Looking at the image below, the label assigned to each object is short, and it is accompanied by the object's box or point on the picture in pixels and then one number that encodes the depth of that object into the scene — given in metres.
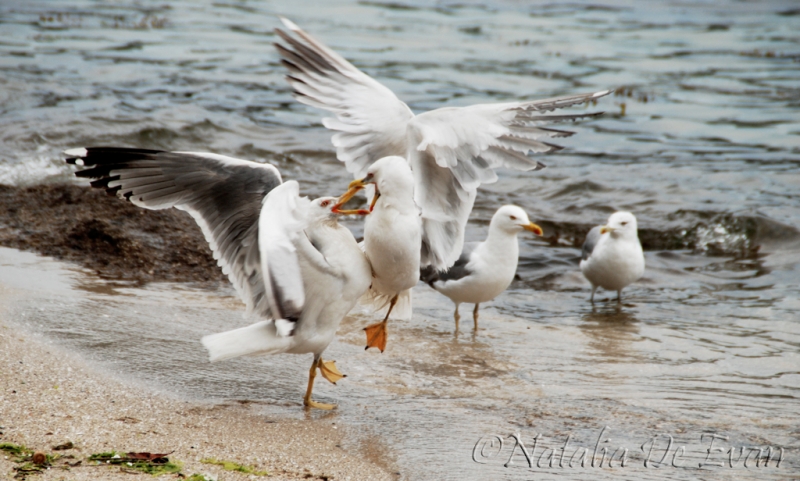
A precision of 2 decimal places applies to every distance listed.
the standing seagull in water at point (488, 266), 12.45
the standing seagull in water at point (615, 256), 14.20
